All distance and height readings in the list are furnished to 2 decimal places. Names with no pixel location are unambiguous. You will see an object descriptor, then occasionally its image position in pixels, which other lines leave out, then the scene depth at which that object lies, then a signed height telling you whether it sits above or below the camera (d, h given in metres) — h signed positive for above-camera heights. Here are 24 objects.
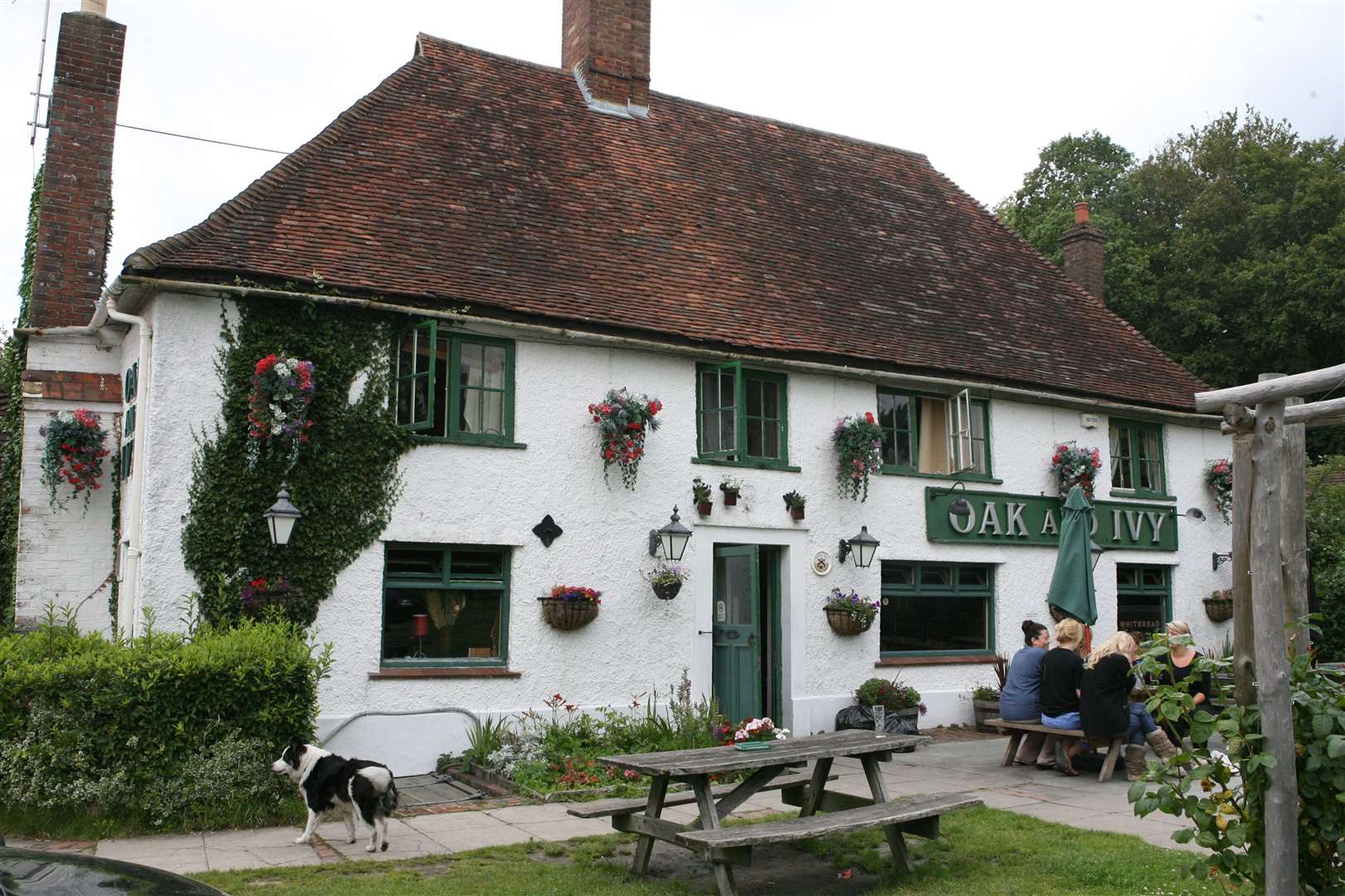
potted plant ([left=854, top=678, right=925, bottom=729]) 13.59 -1.50
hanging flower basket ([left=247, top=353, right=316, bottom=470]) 10.42 +1.61
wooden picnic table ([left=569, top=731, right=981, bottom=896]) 6.54 -1.51
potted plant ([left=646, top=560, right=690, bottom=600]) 12.47 -0.09
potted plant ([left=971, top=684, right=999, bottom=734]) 14.60 -1.70
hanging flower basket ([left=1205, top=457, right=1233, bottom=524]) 17.52 +1.52
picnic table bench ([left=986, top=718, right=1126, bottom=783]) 10.40 -1.57
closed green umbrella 12.91 +0.06
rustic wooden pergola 4.99 +0.09
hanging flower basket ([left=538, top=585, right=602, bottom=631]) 11.85 -0.36
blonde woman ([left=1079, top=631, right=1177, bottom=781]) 10.23 -1.12
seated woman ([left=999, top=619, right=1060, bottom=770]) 11.34 -1.28
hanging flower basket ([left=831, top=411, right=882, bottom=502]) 13.76 +1.53
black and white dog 7.89 -1.53
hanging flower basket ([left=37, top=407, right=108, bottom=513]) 11.70 +1.24
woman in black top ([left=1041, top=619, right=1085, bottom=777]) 10.82 -1.15
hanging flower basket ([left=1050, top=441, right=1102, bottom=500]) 15.64 +1.55
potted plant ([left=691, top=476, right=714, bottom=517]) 12.90 +0.89
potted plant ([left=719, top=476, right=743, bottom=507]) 13.02 +0.98
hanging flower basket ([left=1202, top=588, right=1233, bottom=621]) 17.41 -0.48
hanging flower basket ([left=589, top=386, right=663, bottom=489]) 12.14 +1.63
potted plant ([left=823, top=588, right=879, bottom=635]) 13.57 -0.47
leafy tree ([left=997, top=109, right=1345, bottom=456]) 28.09 +8.91
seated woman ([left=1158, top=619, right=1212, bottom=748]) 10.88 -0.79
